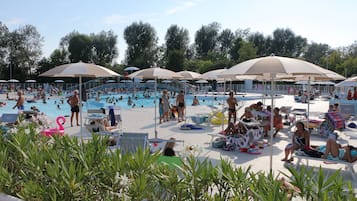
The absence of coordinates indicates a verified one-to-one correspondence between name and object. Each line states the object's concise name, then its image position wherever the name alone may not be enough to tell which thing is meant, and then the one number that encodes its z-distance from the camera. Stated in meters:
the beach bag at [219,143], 8.67
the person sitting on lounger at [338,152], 6.16
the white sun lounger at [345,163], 6.02
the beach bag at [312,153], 6.48
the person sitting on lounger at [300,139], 6.96
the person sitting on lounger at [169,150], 6.47
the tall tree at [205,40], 63.47
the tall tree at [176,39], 55.00
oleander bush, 2.76
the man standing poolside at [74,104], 12.41
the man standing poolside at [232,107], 12.46
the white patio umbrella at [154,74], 9.89
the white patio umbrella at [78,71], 8.01
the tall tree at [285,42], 62.31
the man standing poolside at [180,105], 13.80
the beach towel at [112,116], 11.03
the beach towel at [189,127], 11.85
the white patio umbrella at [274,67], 5.55
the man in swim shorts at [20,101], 14.29
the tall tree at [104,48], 53.03
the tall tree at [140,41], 52.62
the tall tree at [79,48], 51.38
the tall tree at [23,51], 51.34
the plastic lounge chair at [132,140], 6.82
